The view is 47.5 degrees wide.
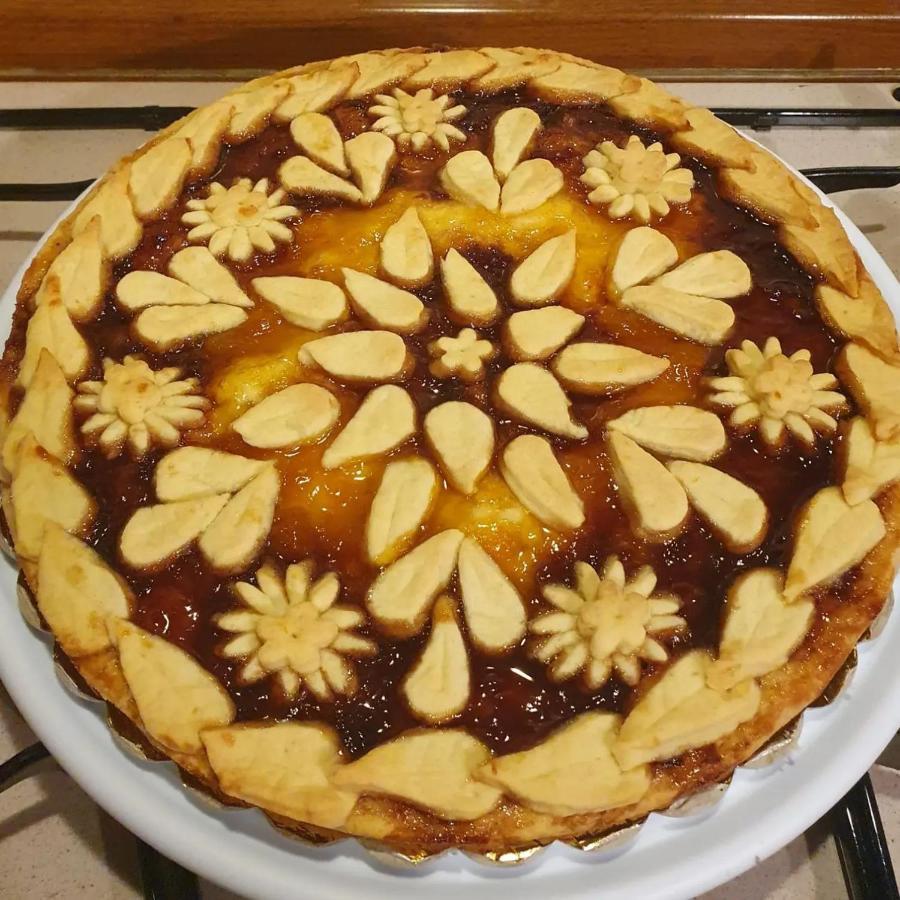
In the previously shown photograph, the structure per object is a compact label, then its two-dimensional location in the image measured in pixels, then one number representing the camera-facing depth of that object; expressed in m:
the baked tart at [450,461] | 0.30
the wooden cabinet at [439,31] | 0.59
